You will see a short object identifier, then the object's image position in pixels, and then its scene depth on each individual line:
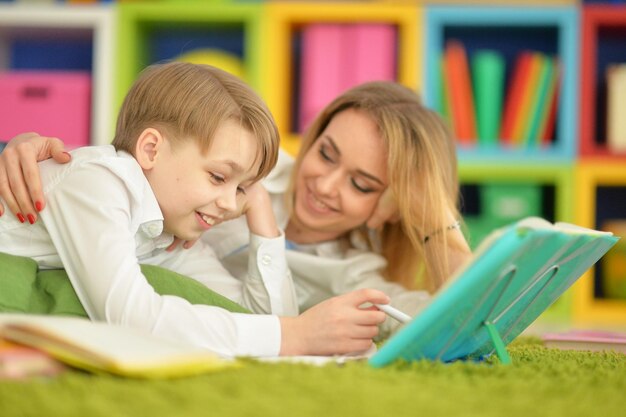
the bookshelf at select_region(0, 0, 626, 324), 2.75
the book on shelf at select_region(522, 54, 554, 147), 2.79
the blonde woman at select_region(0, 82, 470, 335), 1.59
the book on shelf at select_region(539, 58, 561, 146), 2.81
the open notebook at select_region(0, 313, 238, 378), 0.76
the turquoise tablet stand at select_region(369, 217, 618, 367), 0.87
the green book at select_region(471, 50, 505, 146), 2.81
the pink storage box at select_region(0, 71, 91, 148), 2.77
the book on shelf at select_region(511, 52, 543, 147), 2.80
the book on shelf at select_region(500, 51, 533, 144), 2.81
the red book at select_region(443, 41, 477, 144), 2.80
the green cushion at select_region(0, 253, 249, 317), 1.10
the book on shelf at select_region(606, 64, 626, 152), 2.77
